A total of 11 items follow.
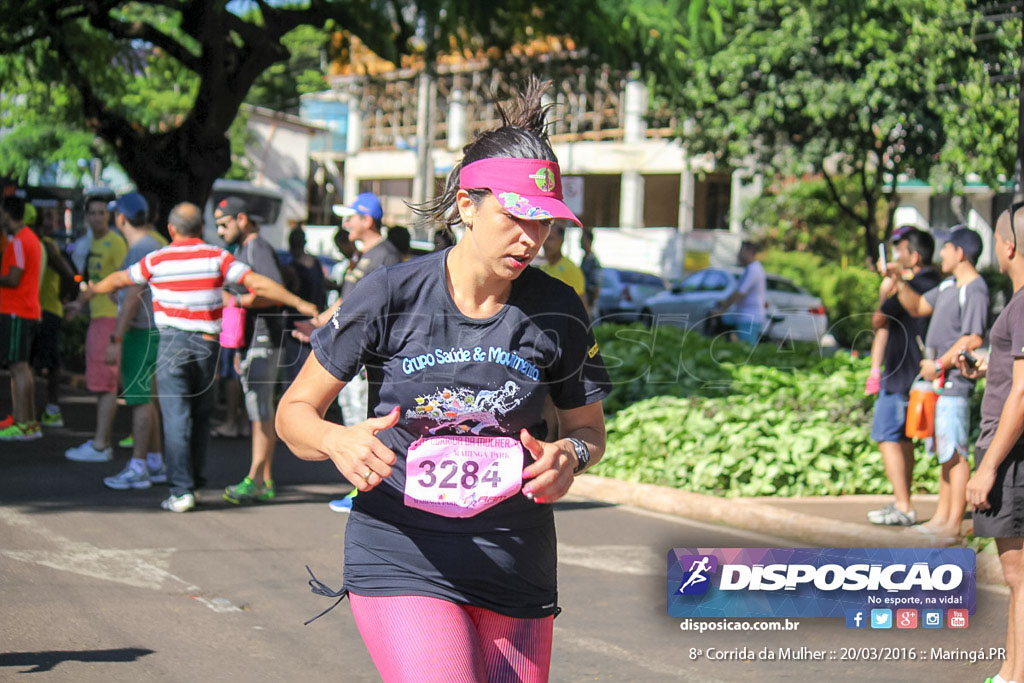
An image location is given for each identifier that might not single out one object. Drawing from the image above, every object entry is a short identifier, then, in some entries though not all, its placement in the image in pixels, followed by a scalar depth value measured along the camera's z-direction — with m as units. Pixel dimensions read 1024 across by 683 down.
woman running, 2.86
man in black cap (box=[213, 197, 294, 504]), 8.17
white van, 30.33
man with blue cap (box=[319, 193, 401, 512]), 7.78
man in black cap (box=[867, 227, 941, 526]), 7.88
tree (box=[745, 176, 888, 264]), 37.75
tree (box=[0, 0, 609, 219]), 13.46
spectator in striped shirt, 7.66
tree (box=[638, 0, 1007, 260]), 22.43
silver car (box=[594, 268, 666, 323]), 27.78
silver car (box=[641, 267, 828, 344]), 24.48
